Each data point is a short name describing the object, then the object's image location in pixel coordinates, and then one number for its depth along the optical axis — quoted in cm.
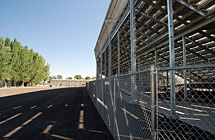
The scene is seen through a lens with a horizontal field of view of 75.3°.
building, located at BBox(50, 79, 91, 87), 8244
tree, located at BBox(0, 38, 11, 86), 3766
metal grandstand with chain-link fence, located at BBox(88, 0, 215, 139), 295
